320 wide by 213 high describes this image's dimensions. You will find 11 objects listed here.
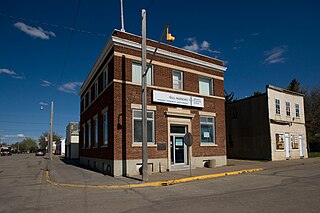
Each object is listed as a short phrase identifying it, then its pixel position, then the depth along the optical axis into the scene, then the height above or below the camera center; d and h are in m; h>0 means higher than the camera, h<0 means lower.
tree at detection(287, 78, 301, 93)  40.48 +8.05
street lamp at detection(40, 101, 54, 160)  28.28 +1.73
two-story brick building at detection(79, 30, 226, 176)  13.04 +1.55
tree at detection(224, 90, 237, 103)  40.61 +6.07
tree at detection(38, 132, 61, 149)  90.58 -2.48
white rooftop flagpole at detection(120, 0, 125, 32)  14.51 +7.31
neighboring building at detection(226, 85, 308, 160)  21.20 +0.45
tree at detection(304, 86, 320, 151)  33.17 +2.09
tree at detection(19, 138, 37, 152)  118.82 -6.07
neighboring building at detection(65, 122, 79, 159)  33.91 -1.13
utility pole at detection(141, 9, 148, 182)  10.67 +1.17
